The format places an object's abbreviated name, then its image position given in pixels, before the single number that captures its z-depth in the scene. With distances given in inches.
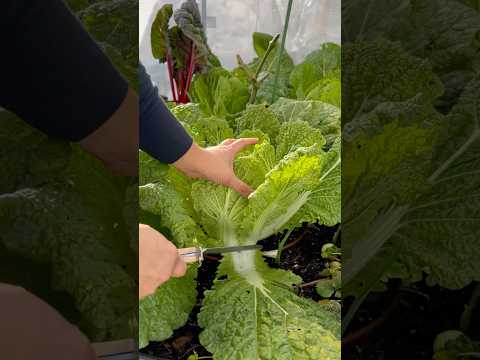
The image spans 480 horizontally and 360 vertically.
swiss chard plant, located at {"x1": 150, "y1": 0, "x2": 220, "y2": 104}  44.6
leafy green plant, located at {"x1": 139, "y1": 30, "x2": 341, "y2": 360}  35.9
